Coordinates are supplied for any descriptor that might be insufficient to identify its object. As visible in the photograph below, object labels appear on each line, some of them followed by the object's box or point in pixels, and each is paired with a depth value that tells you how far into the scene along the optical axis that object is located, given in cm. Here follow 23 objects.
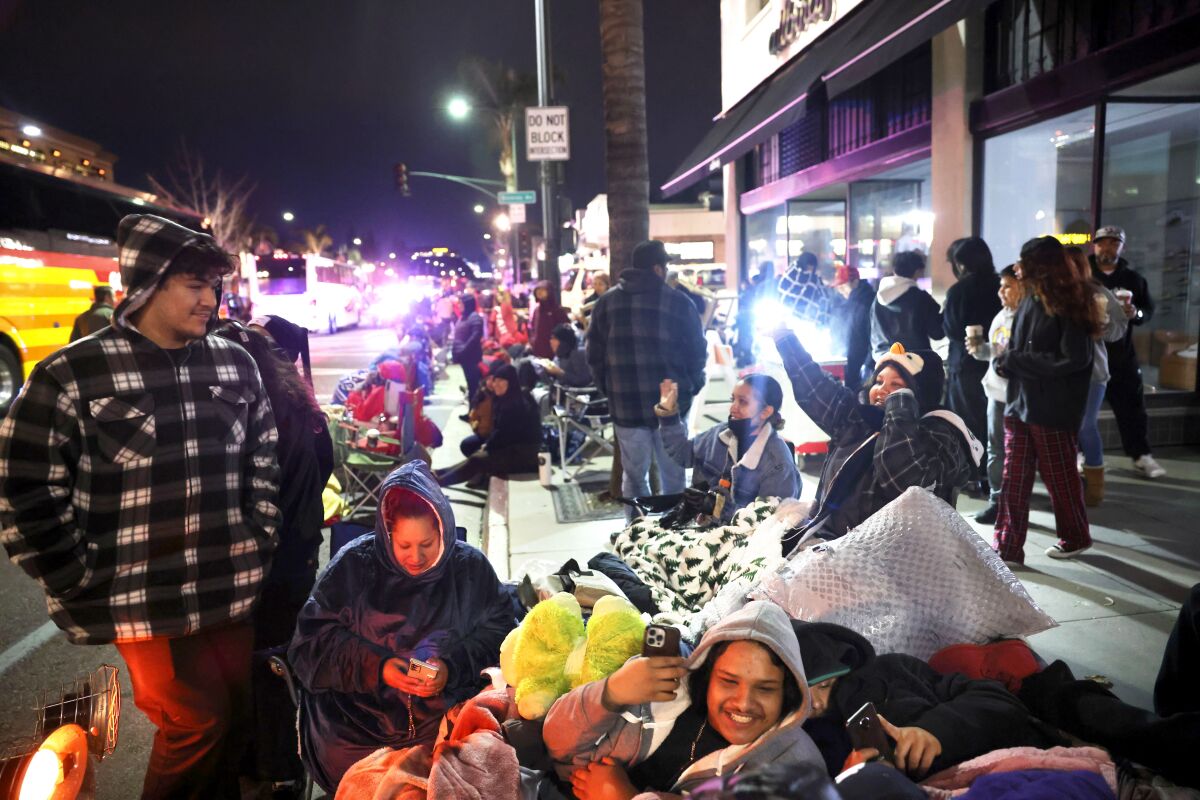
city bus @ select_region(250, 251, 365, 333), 3669
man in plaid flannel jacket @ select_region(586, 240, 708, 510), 621
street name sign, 1722
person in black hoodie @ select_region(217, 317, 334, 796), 316
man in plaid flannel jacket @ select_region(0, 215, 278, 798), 254
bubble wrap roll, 303
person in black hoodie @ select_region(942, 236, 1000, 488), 659
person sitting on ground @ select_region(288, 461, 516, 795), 287
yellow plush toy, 254
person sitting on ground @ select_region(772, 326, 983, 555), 363
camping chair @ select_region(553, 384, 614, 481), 853
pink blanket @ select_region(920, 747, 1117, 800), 228
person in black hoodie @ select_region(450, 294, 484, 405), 1281
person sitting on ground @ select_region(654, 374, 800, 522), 480
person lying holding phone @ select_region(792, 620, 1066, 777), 241
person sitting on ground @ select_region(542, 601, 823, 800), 226
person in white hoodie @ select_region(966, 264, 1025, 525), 586
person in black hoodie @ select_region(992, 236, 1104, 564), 496
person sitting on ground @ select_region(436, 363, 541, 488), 869
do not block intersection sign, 1178
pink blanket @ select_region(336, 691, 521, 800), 236
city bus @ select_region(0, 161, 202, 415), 1254
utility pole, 1322
